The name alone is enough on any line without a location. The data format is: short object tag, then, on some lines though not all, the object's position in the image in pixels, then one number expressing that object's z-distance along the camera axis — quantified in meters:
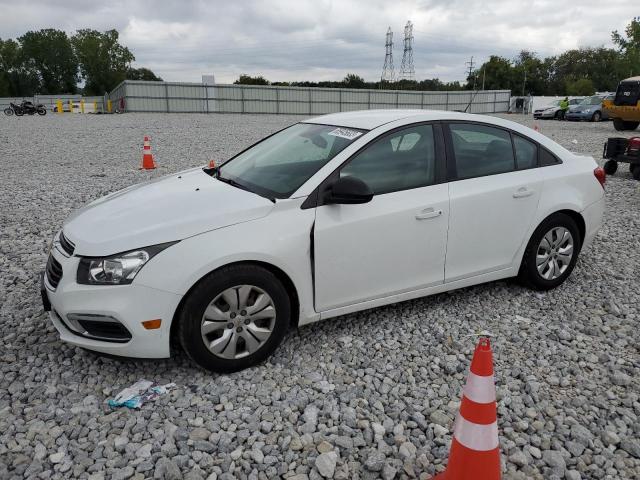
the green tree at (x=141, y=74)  103.00
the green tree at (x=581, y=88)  79.62
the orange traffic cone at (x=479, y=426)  2.22
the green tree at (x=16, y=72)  98.56
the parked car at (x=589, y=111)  30.84
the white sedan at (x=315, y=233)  3.15
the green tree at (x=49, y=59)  100.69
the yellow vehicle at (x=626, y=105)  21.38
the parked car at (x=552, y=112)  34.25
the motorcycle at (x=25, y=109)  37.78
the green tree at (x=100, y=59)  98.75
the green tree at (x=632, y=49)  36.25
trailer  10.72
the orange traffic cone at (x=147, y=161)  11.52
